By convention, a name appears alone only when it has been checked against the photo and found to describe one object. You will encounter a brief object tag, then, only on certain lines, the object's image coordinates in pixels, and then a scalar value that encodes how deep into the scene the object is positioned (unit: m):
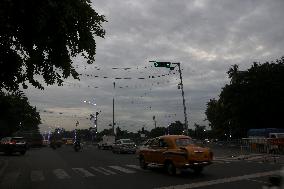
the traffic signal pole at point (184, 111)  18.29
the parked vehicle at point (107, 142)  27.36
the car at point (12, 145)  17.79
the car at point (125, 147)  19.55
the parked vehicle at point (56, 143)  29.66
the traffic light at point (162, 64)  13.45
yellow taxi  8.25
